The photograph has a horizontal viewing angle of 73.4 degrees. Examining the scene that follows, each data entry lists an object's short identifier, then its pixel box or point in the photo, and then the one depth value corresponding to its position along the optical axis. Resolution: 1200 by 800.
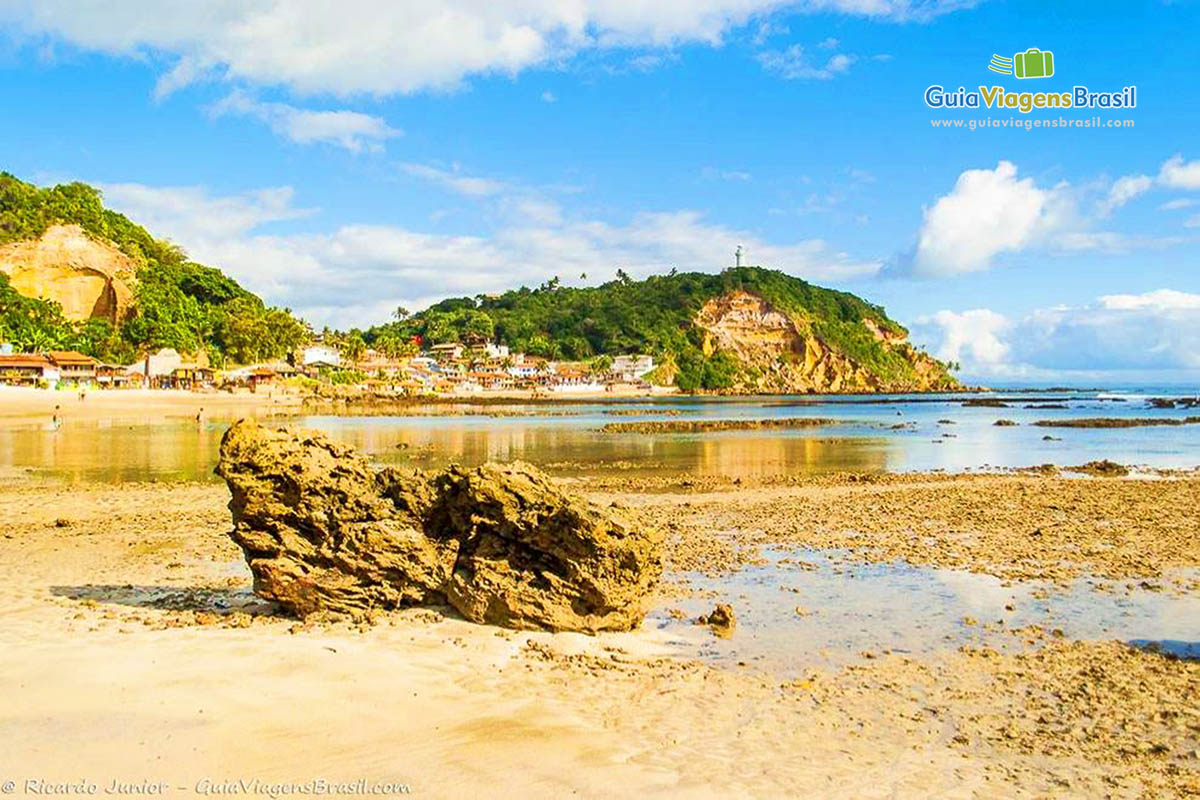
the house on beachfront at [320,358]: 128.09
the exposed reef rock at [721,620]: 9.42
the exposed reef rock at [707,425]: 51.22
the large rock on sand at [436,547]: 9.11
